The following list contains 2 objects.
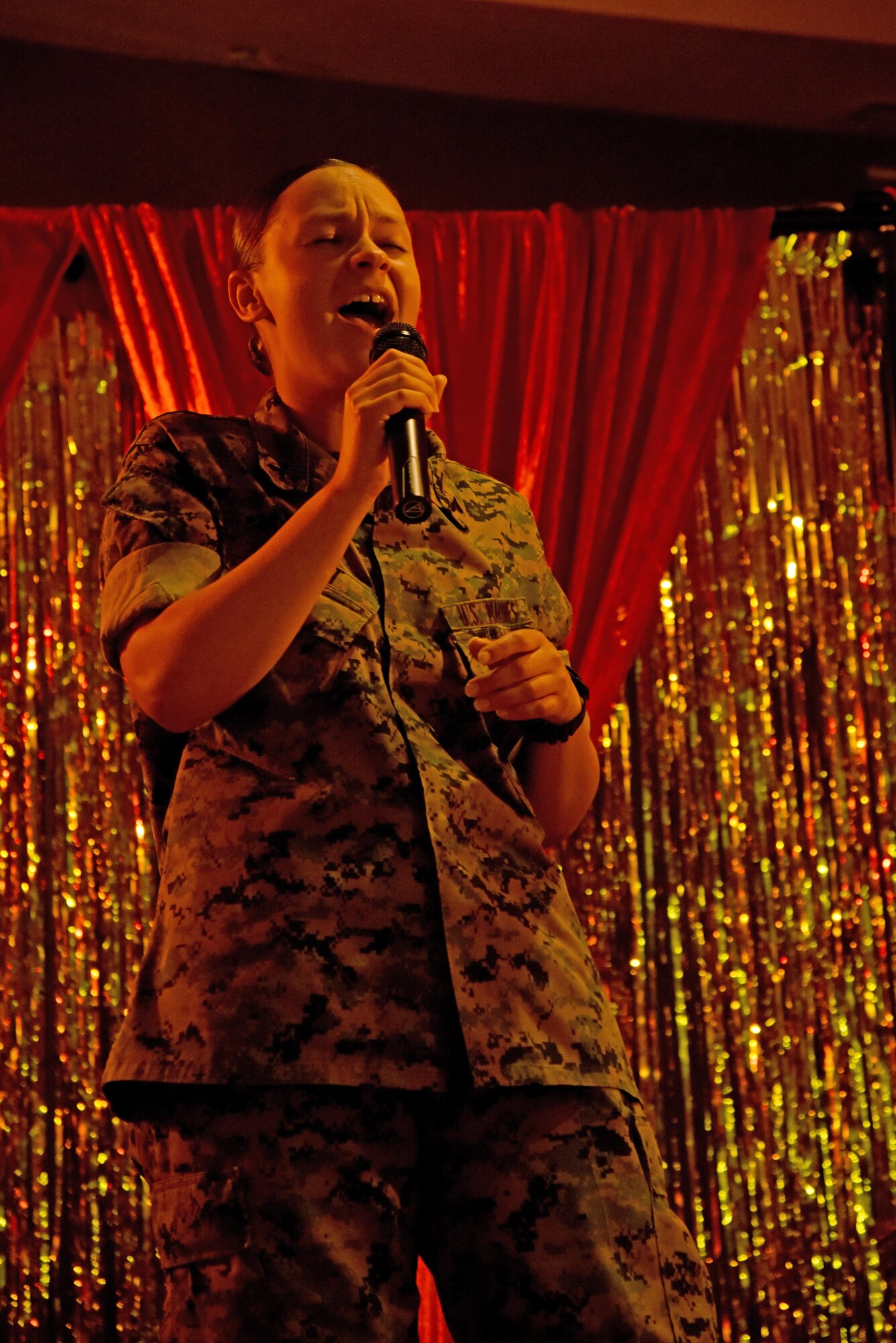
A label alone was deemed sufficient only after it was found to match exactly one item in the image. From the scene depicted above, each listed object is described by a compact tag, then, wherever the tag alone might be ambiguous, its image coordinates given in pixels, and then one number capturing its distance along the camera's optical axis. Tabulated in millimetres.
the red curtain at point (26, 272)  5012
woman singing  2890
